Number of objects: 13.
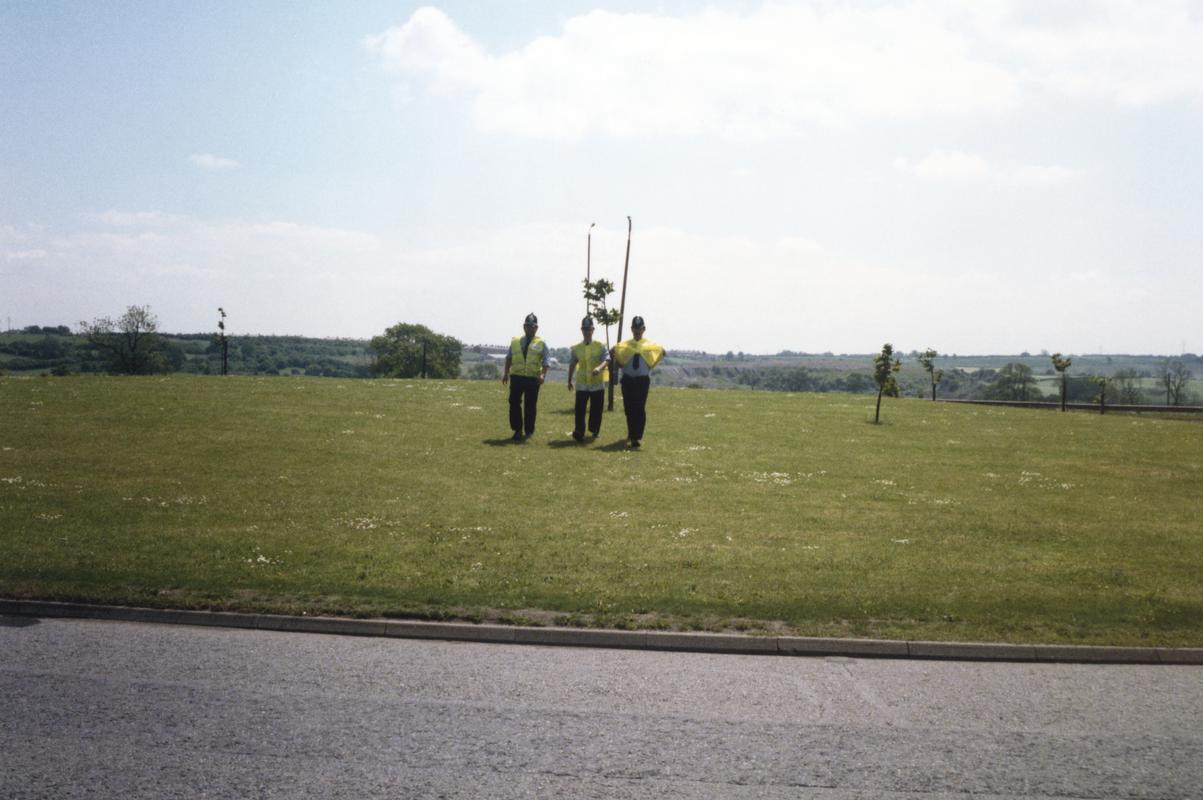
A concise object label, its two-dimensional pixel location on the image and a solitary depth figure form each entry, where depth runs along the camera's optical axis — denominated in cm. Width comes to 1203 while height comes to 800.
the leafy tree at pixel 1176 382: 10606
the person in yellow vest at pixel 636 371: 2088
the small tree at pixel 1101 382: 5297
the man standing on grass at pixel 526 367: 2077
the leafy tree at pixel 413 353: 13388
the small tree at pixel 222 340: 5794
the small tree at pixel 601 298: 3366
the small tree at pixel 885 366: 3472
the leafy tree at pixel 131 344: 10862
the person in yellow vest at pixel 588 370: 2138
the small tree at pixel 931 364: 6059
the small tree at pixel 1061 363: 4780
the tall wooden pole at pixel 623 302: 3126
